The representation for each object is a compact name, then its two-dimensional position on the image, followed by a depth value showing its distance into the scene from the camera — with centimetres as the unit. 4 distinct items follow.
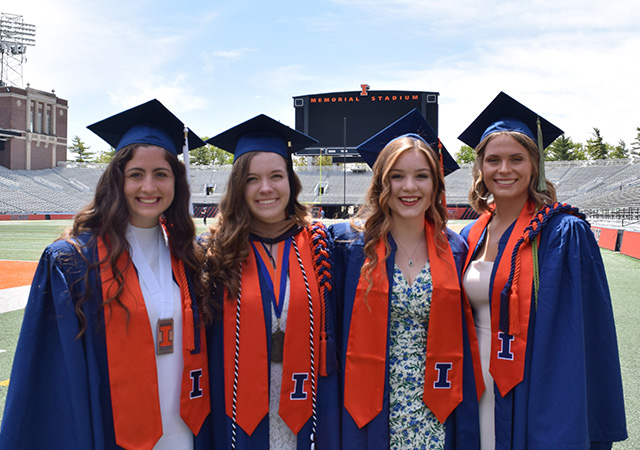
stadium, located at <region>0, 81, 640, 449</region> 576
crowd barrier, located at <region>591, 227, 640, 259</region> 1091
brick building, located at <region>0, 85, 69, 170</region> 3966
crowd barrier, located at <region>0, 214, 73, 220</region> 2905
